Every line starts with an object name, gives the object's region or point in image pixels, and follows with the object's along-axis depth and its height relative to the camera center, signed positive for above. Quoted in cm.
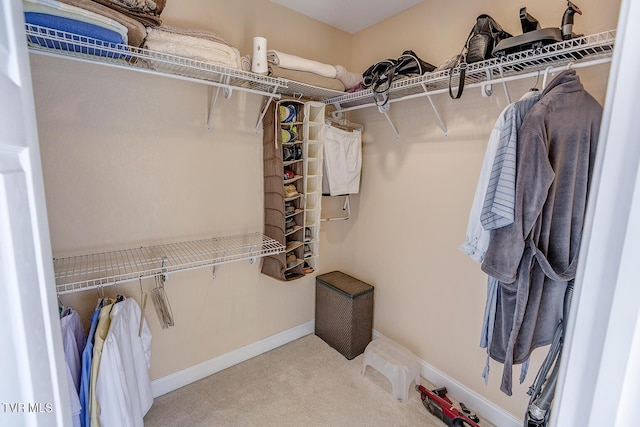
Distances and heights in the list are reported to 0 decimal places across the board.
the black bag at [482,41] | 143 +61
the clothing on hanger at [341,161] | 216 +5
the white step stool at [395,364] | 190 -126
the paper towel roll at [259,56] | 164 +59
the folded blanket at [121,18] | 114 +58
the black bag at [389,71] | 176 +58
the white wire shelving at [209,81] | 122 +46
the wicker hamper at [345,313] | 226 -111
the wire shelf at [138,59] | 117 +48
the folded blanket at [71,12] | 104 +53
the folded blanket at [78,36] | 109 +48
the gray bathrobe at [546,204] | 108 -11
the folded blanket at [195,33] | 143 +64
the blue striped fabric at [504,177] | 110 -2
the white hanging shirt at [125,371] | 137 -100
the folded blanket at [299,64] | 179 +63
